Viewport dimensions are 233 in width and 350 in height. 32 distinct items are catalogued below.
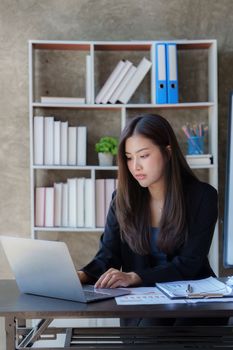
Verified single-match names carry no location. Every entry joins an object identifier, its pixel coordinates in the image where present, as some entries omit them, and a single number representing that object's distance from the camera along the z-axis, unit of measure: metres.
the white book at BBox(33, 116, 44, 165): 3.52
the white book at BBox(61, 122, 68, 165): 3.54
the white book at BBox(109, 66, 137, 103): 3.58
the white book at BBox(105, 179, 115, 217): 3.58
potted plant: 3.56
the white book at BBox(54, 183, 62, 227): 3.54
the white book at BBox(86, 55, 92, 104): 3.53
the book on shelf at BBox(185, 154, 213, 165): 3.53
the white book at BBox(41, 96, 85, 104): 3.54
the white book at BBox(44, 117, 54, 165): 3.53
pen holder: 3.60
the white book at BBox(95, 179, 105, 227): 3.57
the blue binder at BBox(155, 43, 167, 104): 3.52
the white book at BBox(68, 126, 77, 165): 3.56
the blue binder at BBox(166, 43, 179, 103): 3.52
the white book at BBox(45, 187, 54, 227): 3.52
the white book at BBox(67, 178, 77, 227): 3.54
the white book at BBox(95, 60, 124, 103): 3.58
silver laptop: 1.48
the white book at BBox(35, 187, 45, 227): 3.53
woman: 1.99
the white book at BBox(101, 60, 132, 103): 3.58
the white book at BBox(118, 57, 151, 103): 3.58
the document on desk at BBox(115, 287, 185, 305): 1.46
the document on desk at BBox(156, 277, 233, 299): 1.52
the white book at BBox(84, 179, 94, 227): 3.54
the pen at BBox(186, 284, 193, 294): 1.54
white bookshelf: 3.59
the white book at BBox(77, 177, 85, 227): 3.54
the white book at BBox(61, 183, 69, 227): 3.56
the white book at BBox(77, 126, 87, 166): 3.56
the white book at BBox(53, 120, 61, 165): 3.53
